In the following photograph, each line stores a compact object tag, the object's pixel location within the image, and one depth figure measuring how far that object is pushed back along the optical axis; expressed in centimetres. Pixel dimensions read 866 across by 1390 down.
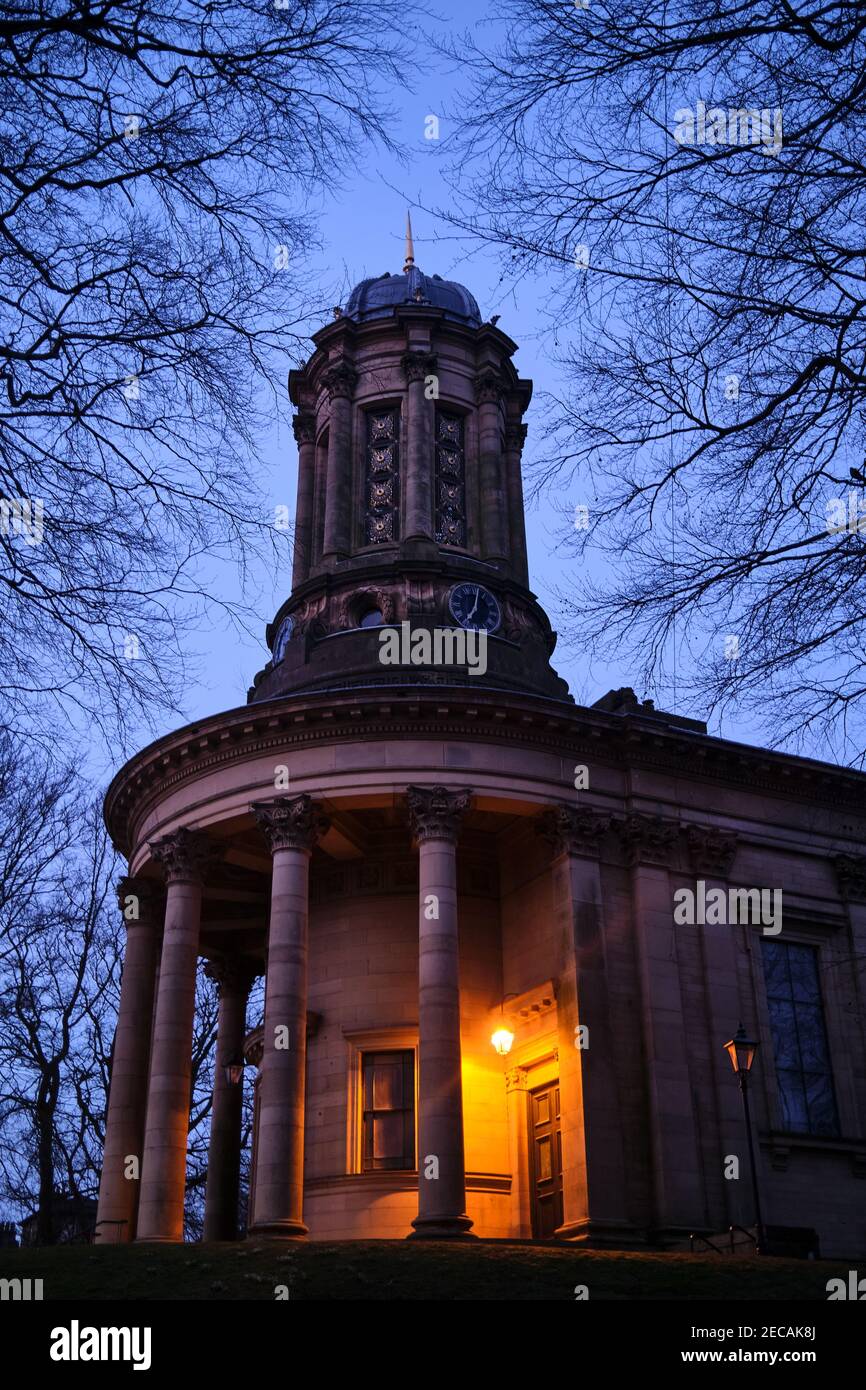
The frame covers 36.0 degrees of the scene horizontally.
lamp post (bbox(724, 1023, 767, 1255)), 2278
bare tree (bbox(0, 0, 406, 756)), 1077
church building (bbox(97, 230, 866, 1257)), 2769
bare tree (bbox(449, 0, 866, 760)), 1084
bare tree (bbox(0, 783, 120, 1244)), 3731
